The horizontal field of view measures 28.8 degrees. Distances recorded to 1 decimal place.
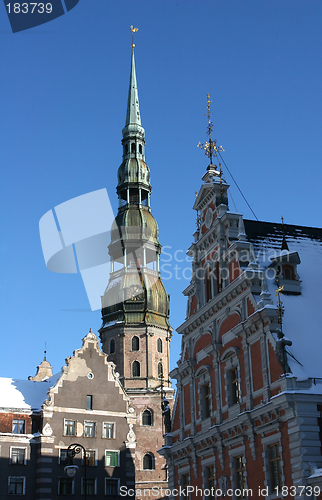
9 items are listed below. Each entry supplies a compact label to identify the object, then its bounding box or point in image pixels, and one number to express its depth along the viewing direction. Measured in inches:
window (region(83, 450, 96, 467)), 1790.7
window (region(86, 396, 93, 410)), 1887.3
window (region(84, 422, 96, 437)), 1839.3
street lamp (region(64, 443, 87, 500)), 999.4
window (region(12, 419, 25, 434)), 1753.2
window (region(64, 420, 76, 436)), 1810.9
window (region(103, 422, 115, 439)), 1870.1
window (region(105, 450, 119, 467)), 1827.0
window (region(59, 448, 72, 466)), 1756.6
